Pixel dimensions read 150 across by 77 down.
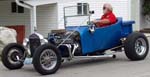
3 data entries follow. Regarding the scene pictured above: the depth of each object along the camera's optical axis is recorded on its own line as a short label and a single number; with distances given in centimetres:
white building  1374
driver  742
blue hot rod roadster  649
